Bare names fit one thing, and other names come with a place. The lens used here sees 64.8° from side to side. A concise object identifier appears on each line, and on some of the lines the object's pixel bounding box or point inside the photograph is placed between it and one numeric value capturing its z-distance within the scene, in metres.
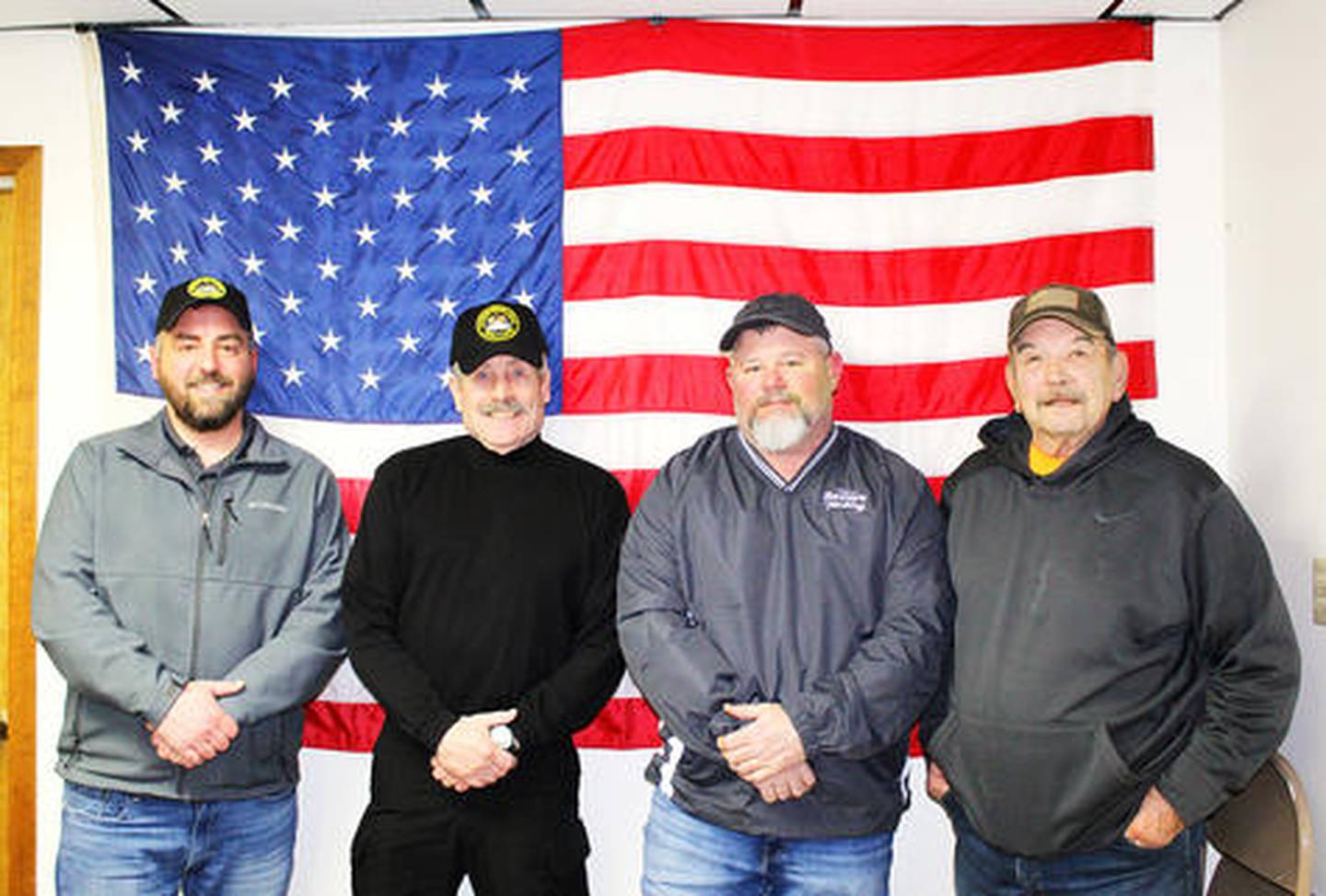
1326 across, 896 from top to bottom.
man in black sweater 2.51
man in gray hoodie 2.19
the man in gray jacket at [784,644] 2.29
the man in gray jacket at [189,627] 2.60
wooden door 3.29
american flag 3.24
